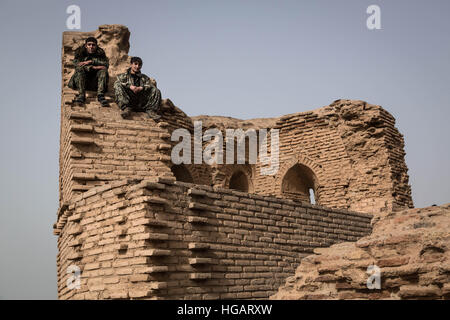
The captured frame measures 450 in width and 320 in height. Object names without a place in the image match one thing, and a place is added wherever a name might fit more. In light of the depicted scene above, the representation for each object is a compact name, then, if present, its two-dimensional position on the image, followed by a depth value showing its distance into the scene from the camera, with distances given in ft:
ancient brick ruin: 22.91
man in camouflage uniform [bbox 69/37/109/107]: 33.96
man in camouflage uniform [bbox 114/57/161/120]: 33.50
